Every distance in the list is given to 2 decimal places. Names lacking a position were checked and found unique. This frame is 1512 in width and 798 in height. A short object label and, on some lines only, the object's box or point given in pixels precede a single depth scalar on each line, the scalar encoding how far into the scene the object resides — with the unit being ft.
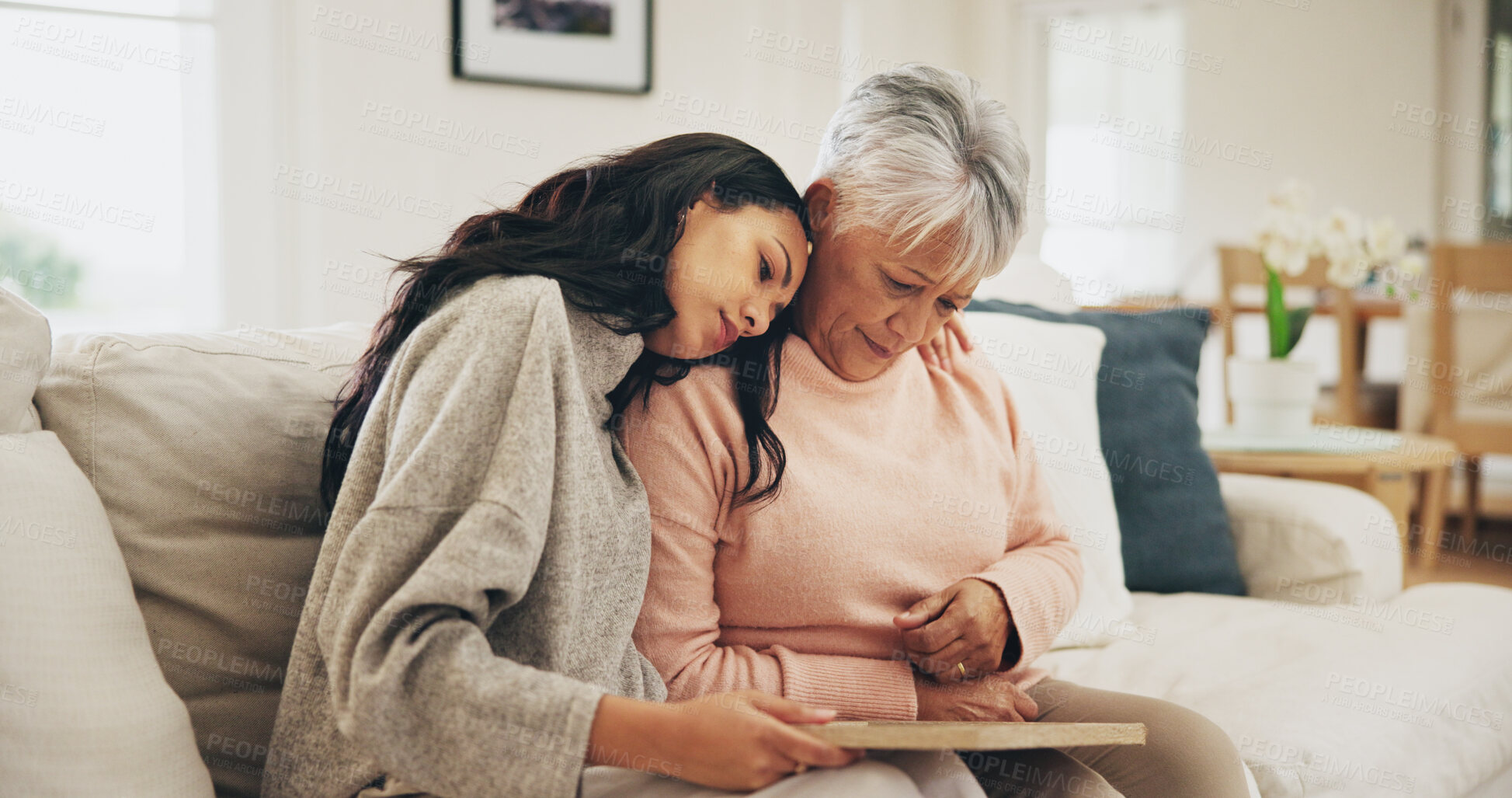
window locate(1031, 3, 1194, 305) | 18.03
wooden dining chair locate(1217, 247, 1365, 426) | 12.96
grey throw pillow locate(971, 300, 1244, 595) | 5.77
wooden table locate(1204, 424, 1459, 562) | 6.82
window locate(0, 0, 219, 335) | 7.37
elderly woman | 3.58
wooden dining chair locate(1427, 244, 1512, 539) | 11.82
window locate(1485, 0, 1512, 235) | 16.67
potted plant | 7.53
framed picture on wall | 9.45
